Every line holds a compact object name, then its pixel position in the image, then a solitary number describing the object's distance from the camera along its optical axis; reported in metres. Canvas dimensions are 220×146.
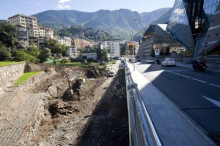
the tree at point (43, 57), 42.29
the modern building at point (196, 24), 27.09
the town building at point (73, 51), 96.84
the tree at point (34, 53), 42.66
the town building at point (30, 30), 81.05
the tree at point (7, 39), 37.91
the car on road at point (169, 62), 26.27
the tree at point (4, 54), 26.38
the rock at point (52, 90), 21.10
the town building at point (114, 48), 127.94
